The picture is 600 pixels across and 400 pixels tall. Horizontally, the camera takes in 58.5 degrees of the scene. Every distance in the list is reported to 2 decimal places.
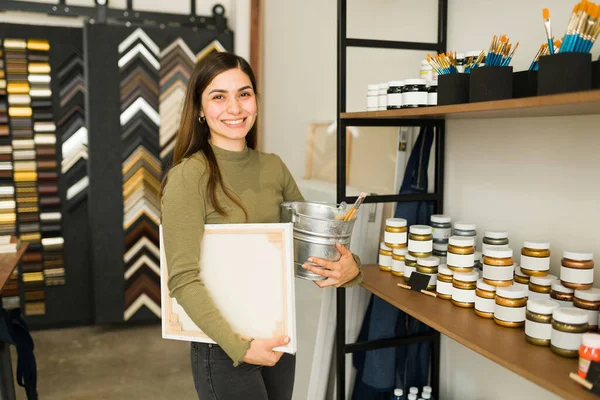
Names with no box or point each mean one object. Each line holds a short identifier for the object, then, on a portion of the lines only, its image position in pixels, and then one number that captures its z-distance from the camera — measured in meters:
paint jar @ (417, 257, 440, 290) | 1.62
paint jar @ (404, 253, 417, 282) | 1.68
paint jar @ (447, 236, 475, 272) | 1.51
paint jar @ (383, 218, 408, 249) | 1.79
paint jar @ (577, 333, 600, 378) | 0.99
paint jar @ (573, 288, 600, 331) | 1.19
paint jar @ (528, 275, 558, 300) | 1.33
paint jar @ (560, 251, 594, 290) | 1.25
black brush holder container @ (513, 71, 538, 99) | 1.25
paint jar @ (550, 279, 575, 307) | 1.26
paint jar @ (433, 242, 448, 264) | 1.73
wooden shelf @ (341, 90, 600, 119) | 0.95
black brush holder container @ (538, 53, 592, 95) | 1.01
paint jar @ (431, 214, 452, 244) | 1.75
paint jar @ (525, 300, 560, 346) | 1.18
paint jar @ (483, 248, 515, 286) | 1.38
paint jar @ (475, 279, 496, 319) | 1.38
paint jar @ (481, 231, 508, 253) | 1.53
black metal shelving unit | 1.75
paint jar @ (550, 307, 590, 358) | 1.12
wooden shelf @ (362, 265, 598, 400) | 1.03
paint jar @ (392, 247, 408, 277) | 1.77
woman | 1.26
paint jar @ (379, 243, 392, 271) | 1.85
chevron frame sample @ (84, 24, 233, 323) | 3.61
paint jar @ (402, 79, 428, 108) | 1.53
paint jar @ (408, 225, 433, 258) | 1.67
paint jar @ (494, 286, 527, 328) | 1.30
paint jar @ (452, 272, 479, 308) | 1.47
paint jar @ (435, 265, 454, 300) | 1.54
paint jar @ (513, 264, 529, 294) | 1.38
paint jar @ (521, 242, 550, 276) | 1.36
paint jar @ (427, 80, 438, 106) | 1.54
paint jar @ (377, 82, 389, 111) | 1.65
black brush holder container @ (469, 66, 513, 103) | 1.21
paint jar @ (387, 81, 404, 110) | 1.58
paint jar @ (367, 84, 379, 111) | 1.69
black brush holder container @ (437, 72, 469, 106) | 1.35
